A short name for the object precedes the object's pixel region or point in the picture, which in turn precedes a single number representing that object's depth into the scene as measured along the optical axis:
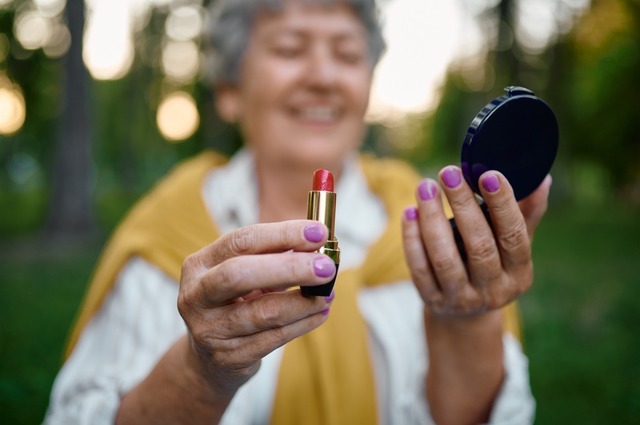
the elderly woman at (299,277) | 0.56
